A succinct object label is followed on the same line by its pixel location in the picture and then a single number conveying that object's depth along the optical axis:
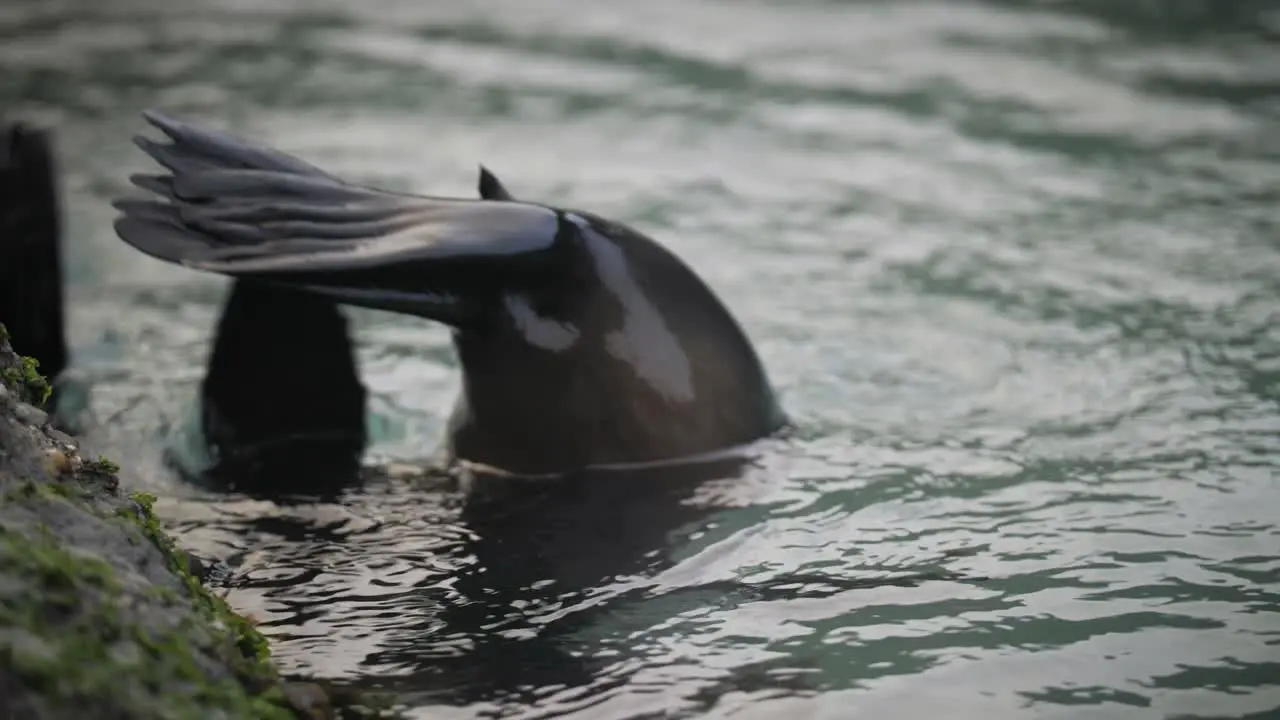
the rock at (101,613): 4.32
